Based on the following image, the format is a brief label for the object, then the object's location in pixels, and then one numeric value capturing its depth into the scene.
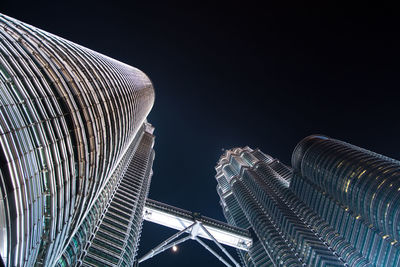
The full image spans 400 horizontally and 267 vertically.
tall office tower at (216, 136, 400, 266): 87.31
